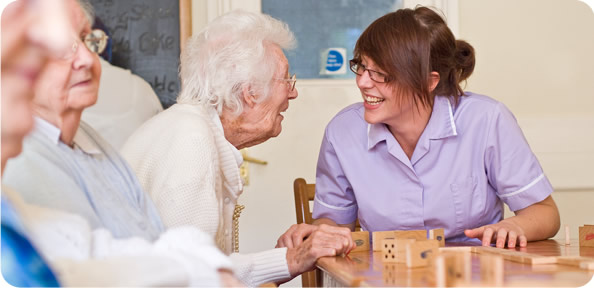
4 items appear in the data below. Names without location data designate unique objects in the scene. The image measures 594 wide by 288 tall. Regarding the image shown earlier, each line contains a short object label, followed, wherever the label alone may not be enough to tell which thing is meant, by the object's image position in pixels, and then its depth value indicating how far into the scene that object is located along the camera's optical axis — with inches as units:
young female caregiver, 78.7
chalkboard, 113.7
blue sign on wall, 124.6
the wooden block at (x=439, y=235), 69.8
